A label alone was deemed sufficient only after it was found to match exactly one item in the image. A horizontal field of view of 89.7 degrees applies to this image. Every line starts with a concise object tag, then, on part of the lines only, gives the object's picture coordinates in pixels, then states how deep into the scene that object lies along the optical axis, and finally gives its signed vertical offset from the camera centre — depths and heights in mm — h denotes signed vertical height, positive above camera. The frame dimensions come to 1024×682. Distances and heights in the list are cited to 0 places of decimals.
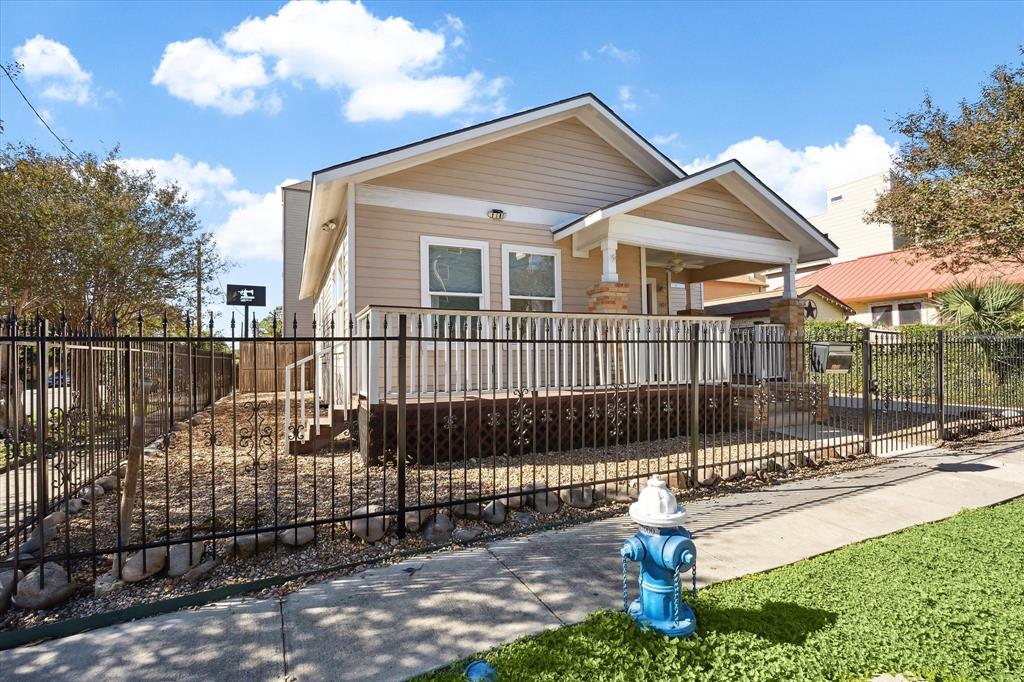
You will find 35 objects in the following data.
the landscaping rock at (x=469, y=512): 4861 -1516
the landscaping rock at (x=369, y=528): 4332 -1476
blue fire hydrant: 2936 -1207
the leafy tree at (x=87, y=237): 12172 +3256
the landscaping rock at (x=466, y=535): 4496 -1619
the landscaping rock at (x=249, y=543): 3924 -1450
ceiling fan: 12166 +2030
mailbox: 7559 -189
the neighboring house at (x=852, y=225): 39156 +9890
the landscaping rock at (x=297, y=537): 4113 -1465
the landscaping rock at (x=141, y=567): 3570 -1458
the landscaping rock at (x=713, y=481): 6133 -1596
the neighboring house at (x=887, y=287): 24219 +2843
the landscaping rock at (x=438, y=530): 4488 -1573
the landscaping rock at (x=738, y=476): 6352 -1605
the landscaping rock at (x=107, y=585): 3463 -1540
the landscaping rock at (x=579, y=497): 5348 -1543
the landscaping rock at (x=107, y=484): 5643 -1390
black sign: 12492 +1635
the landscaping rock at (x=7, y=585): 3271 -1460
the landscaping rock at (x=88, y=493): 5277 -1411
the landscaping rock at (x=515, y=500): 5044 -1496
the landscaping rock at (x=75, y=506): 4870 -1411
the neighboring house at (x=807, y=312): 15742 +1506
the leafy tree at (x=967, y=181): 11312 +3806
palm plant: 13562 +976
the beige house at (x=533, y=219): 8312 +2409
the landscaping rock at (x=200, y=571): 3652 -1537
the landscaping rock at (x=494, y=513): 4852 -1533
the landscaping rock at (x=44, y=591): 3301 -1510
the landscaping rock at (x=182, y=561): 3677 -1473
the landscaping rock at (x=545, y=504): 5129 -1536
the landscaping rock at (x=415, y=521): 4562 -1505
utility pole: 18688 +2857
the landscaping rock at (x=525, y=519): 4891 -1614
